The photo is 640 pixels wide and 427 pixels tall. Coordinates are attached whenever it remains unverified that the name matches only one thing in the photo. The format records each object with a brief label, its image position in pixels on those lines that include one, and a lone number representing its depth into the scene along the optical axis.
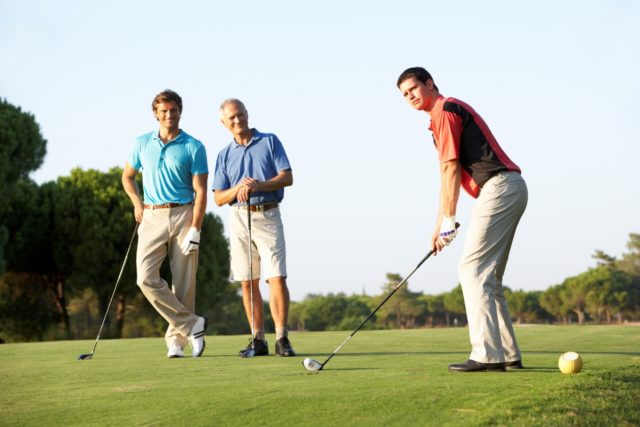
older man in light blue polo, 8.75
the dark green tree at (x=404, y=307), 85.19
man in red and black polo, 6.37
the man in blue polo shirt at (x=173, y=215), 8.86
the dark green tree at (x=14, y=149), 33.56
